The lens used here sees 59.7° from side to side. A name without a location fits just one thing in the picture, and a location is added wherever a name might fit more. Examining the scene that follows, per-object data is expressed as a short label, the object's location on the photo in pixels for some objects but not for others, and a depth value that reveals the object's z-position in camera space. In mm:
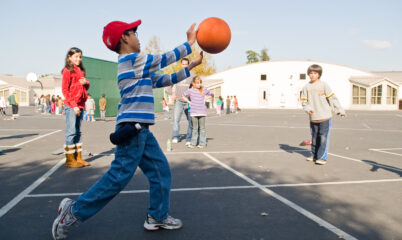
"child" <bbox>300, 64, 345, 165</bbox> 6621
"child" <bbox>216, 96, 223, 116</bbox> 30142
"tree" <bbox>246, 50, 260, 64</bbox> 100625
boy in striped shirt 3127
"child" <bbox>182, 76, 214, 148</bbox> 9023
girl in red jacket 6055
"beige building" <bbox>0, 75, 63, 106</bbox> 63562
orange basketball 3740
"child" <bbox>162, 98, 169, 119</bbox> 23544
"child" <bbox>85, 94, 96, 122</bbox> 20891
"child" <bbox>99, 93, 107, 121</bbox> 22047
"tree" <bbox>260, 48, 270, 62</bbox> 101394
